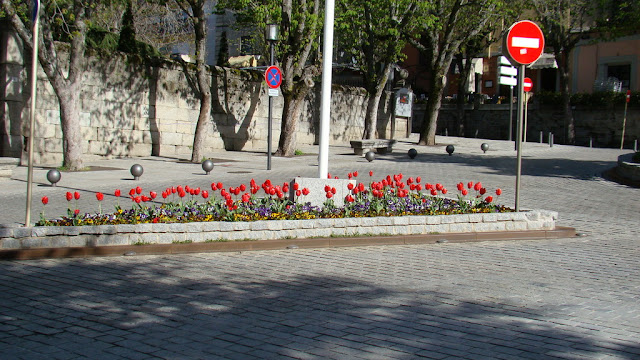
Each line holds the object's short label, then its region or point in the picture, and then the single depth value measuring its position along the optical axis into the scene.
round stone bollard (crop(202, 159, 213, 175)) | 16.49
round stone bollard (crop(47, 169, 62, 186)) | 13.47
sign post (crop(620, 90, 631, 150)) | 35.46
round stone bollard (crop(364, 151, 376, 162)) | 20.95
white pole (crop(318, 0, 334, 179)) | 9.91
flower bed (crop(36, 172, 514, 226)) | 8.37
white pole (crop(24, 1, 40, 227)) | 7.72
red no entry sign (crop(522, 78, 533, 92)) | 30.73
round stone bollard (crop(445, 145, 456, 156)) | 24.80
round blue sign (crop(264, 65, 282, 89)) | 18.00
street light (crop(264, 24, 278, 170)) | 18.86
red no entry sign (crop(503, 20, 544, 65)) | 10.38
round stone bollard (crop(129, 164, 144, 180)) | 14.80
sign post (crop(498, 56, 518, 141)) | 23.34
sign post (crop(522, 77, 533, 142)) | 30.74
